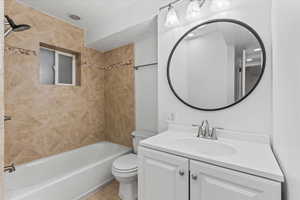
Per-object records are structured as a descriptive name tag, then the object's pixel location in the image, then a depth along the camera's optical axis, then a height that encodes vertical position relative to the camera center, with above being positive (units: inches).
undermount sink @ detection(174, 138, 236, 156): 43.1 -15.5
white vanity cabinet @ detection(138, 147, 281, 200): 27.6 -19.5
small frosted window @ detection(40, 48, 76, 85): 80.4 +20.3
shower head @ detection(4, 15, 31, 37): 44.7 +23.9
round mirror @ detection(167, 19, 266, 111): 45.3 +13.1
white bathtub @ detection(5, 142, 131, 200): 51.3 -36.0
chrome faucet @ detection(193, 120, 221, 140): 47.4 -11.2
